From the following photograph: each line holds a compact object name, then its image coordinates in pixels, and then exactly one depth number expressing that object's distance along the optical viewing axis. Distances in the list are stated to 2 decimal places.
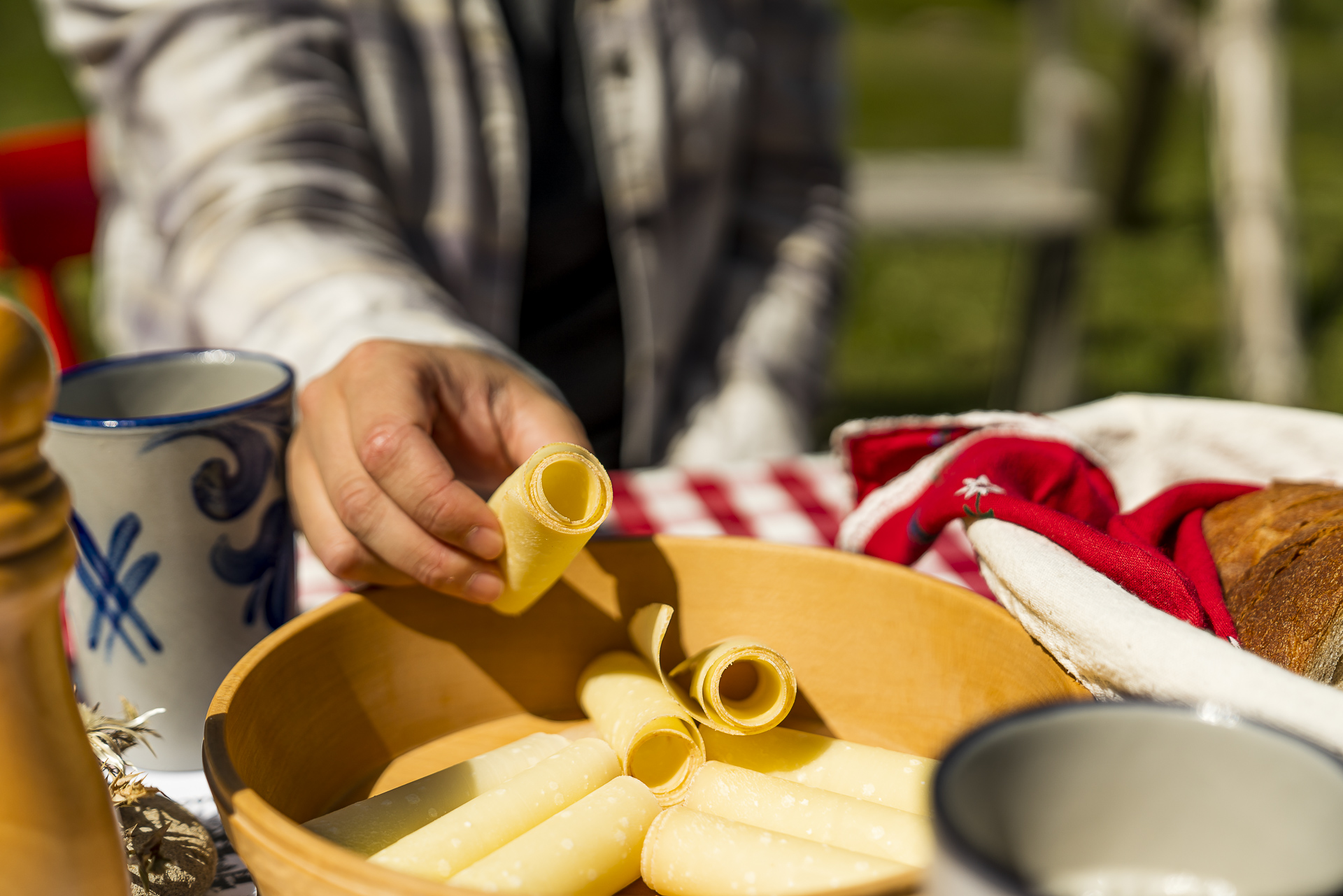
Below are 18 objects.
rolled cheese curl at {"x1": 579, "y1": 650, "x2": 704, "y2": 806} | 0.40
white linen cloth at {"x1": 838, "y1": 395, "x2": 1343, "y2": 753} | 0.30
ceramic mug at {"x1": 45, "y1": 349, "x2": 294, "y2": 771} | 0.44
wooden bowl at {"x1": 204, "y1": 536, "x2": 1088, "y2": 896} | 0.41
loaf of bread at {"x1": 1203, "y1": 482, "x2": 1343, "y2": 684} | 0.38
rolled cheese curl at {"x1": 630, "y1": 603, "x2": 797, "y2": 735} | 0.41
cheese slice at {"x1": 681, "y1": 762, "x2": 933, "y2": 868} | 0.34
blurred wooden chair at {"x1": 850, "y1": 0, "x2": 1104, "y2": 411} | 2.24
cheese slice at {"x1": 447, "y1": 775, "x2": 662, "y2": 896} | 0.32
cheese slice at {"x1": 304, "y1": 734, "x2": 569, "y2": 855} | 0.35
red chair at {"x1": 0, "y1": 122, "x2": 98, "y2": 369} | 1.25
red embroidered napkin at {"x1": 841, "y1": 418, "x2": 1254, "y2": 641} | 0.40
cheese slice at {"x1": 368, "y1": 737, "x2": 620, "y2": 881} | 0.33
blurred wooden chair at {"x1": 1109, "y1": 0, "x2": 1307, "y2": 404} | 2.24
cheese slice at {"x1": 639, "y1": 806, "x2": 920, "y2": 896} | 0.31
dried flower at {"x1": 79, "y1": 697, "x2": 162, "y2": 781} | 0.34
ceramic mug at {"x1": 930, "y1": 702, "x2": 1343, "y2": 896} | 0.21
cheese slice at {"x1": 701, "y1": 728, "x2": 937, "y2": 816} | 0.39
